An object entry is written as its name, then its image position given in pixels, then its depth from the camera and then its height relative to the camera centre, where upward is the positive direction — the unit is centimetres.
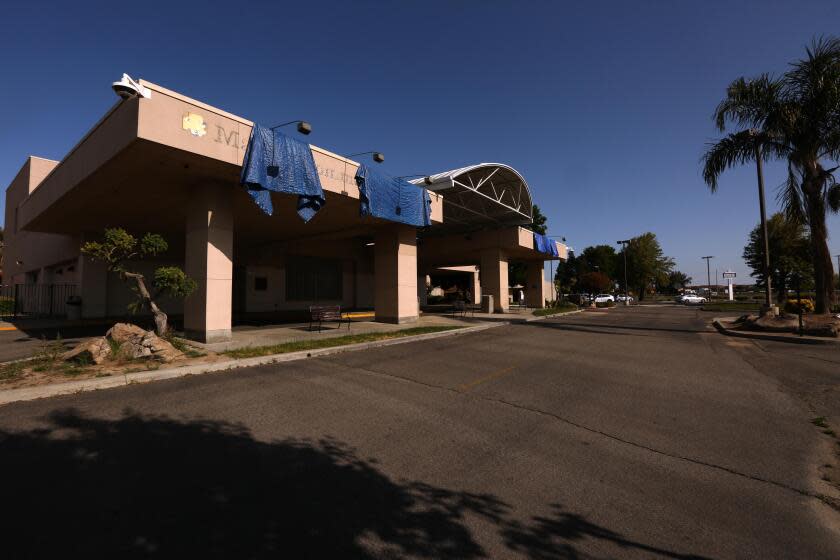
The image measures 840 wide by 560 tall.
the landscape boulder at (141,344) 796 -111
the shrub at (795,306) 1845 -97
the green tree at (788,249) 3709 +404
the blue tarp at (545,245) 2809 +366
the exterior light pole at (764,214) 1563 +328
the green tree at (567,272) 7153 +369
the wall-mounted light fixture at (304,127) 1109 +508
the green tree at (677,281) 11795 +256
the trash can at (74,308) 1791 -60
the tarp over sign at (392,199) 1371 +389
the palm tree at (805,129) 1336 +621
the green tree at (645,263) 6525 +472
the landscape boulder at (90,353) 749 -119
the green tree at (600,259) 7122 +608
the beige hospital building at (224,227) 951 +343
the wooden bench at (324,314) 1292 -76
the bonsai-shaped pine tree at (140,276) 899 +65
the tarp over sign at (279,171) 983 +353
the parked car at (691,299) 4962 -156
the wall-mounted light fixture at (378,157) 1430 +535
